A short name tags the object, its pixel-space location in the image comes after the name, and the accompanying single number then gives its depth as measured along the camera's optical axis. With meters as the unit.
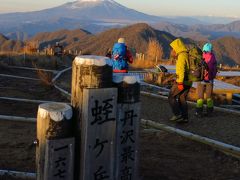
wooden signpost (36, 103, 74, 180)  4.07
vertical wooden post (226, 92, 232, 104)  13.06
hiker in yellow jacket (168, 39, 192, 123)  8.75
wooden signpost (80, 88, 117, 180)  4.16
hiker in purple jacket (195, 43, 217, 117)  9.97
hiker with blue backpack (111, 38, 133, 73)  9.81
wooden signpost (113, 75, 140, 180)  4.45
